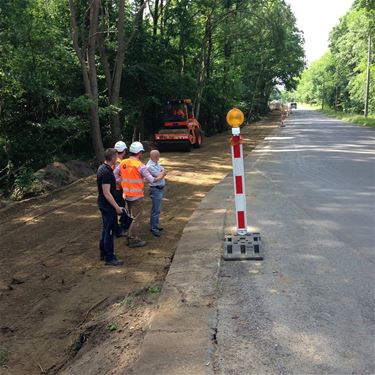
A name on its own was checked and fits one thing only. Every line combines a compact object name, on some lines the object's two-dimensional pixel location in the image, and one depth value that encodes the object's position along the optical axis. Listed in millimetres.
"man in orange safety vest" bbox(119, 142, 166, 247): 7375
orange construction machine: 22047
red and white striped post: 5844
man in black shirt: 6539
